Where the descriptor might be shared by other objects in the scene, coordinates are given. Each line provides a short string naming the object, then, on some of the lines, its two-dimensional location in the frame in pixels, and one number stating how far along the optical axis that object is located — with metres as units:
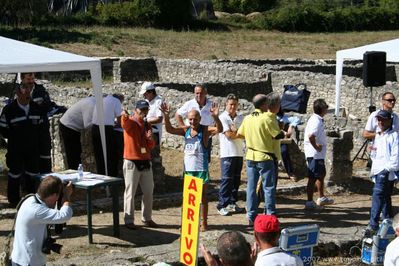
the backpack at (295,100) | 18.69
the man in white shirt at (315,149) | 11.98
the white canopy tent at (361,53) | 17.52
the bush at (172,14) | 50.59
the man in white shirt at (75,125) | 12.20
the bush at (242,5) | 64.06
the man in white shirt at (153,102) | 13.14
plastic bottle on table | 10.24
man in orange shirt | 10.77
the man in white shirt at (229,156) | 11.58
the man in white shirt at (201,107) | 11.98
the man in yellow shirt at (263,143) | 10.62
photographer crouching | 7.52
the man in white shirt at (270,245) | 6.25
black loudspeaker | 17.33
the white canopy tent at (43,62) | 10.99
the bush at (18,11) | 48.16
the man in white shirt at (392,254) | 6.81
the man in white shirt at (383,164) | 10.42
